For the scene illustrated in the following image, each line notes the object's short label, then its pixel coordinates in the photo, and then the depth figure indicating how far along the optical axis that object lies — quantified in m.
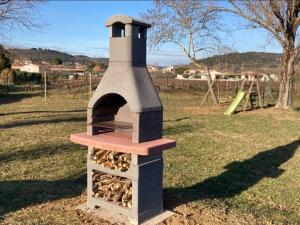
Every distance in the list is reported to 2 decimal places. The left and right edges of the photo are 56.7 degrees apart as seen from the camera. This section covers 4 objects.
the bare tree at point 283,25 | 11.64
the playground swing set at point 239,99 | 11.14
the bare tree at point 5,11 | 9.49
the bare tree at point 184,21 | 12.73
